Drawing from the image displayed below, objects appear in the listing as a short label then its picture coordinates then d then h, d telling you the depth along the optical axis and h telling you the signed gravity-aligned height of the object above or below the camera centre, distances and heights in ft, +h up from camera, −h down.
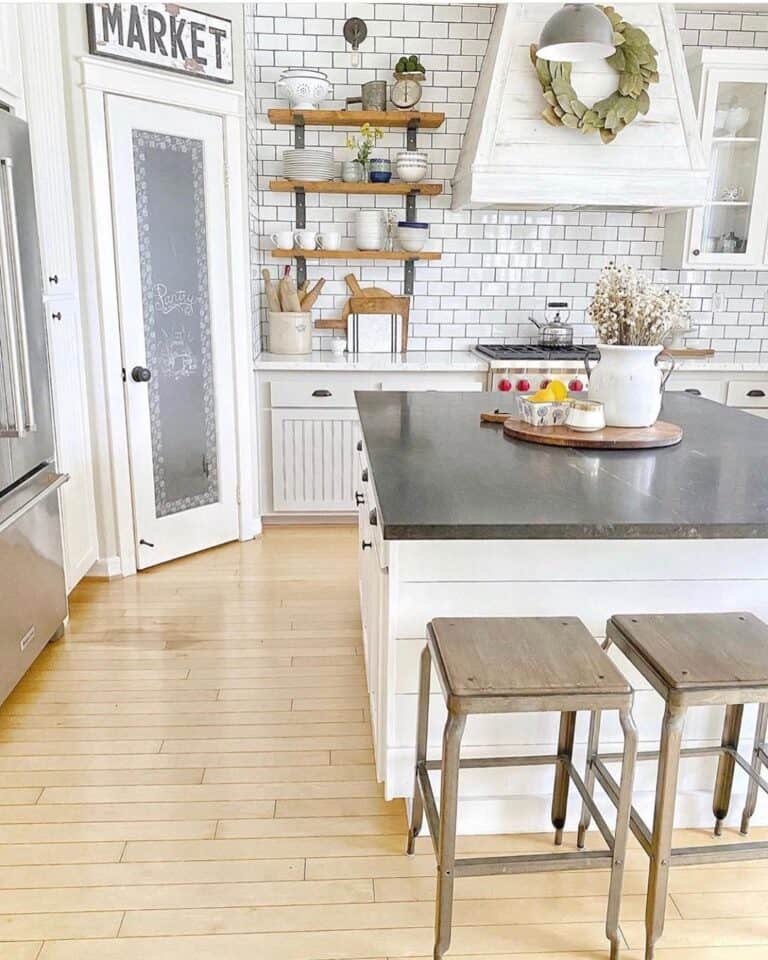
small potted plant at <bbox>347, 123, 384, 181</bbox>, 14.82 +2.32
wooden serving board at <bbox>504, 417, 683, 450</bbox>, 7.57 -1.49
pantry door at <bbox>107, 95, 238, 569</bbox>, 11.78 -0.77
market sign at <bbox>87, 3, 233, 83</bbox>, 11.02 +3.23
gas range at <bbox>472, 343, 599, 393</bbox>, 14.11 -1.62
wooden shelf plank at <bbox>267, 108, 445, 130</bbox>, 14.42 +2.71
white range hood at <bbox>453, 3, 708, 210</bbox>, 12.55 +2.06
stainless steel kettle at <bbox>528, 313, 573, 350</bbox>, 15.53 -1.10
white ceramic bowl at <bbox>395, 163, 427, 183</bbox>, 14.83 +1.80
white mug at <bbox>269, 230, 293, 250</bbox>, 15.08 +0.58
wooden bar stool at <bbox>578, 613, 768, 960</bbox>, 5.17 -2.52
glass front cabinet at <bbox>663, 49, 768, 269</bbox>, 14.29 +2.03
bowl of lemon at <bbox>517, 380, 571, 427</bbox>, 8.12 -1.29
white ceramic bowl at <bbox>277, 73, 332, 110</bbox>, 14.20 +3.13
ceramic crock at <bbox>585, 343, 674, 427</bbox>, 7.83 -1.06
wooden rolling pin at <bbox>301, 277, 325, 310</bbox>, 15.30 -0.47
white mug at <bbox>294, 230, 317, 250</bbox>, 15.02 +0.58
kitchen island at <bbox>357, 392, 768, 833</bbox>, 5.54 -2.16
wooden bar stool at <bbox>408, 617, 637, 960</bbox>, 5.00 -2.51
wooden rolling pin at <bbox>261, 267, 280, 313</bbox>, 15.21 -0.45
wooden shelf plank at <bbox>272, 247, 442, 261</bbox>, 14.97 +0.32
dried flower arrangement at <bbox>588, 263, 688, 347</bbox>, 7.48 -0.29
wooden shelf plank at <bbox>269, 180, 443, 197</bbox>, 14.69 +1.51
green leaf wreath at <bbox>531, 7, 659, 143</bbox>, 12.22 +2.78
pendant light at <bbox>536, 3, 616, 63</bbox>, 8.29 +2.46
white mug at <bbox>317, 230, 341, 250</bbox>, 15.05 +0.57
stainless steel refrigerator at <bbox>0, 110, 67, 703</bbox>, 8.50 -1.86
